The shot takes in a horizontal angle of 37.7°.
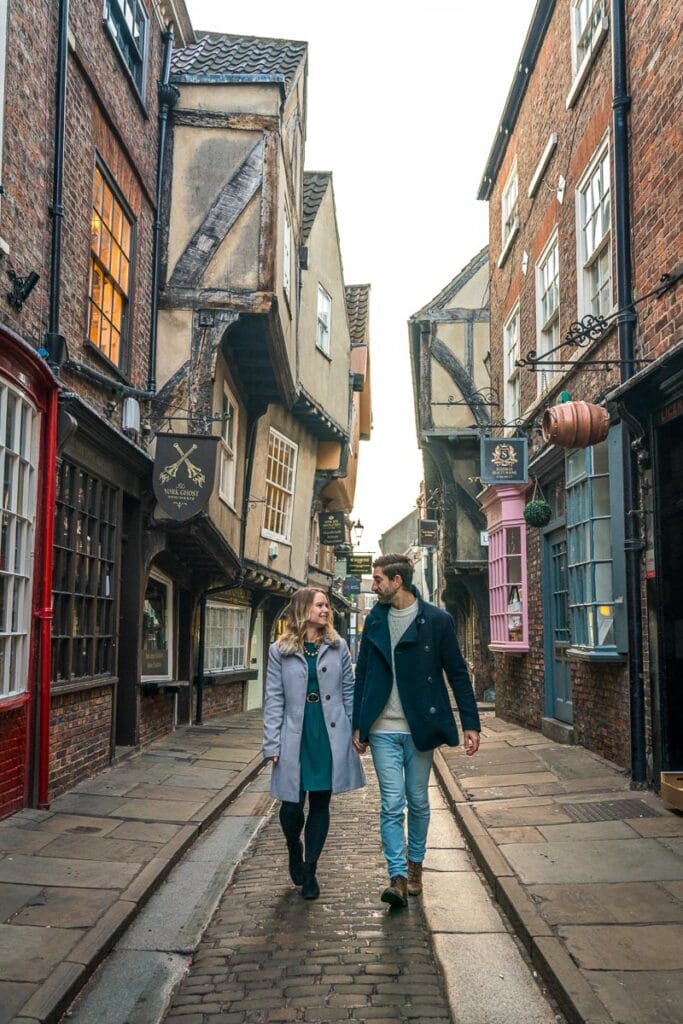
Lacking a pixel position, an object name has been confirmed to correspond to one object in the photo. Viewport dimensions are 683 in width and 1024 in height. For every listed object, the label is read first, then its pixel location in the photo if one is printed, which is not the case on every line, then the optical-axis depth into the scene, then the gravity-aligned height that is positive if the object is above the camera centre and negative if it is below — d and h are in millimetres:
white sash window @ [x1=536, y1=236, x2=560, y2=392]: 12383 +4234
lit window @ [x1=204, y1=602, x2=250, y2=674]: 16391 -79
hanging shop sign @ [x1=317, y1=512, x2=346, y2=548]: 28531 +2962
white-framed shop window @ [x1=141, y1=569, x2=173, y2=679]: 12641 +58
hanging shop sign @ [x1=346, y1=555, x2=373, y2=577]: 35906 +2485
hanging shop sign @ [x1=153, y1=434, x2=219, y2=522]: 10312 +1654
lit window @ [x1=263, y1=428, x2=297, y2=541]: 19312 +2901
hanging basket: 11633 +1425
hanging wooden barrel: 8656 +1822
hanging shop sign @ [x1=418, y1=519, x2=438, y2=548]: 27566 +2850
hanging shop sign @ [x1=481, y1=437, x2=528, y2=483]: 12781 +2229
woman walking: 5617 -518
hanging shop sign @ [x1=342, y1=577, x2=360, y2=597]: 39156 +1886
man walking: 5562 -373
